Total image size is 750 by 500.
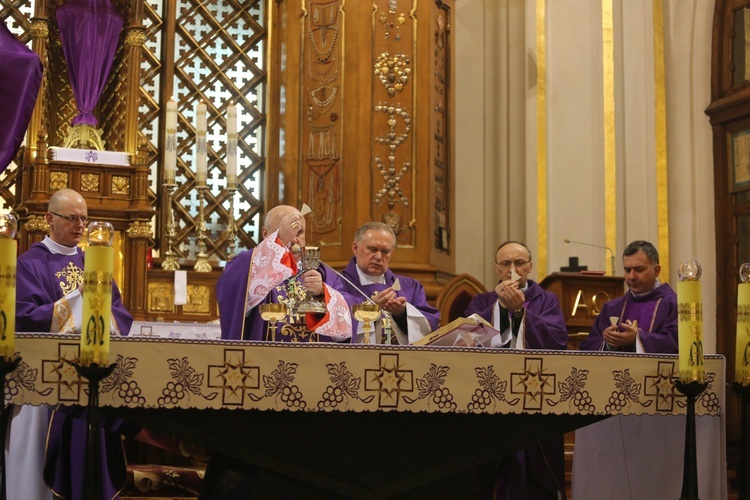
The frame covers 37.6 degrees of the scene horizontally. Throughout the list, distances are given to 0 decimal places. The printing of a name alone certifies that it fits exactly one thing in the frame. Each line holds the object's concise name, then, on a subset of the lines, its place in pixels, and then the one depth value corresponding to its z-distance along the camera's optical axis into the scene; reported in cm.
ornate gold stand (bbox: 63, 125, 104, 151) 786
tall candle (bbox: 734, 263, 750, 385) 391
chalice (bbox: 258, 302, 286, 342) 409
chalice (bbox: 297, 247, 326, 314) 461
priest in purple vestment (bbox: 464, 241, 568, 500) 530
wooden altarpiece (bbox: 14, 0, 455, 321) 818
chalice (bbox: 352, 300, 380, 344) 425
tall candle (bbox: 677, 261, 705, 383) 379
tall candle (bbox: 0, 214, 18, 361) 325
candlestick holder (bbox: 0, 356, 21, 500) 321
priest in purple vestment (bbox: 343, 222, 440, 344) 492
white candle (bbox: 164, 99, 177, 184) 780
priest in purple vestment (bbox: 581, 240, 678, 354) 538
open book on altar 426
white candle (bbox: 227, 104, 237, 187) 791
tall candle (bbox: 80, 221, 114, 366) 328
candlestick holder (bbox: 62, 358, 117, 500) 324
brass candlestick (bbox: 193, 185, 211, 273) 790
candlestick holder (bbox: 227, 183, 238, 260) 795
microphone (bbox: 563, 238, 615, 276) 839
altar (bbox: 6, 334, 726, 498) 346
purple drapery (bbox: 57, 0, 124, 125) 796
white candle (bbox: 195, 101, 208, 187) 785
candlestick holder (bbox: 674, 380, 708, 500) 373
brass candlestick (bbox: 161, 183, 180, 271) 784
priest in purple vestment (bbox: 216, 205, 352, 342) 475
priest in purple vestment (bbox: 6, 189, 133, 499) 495
